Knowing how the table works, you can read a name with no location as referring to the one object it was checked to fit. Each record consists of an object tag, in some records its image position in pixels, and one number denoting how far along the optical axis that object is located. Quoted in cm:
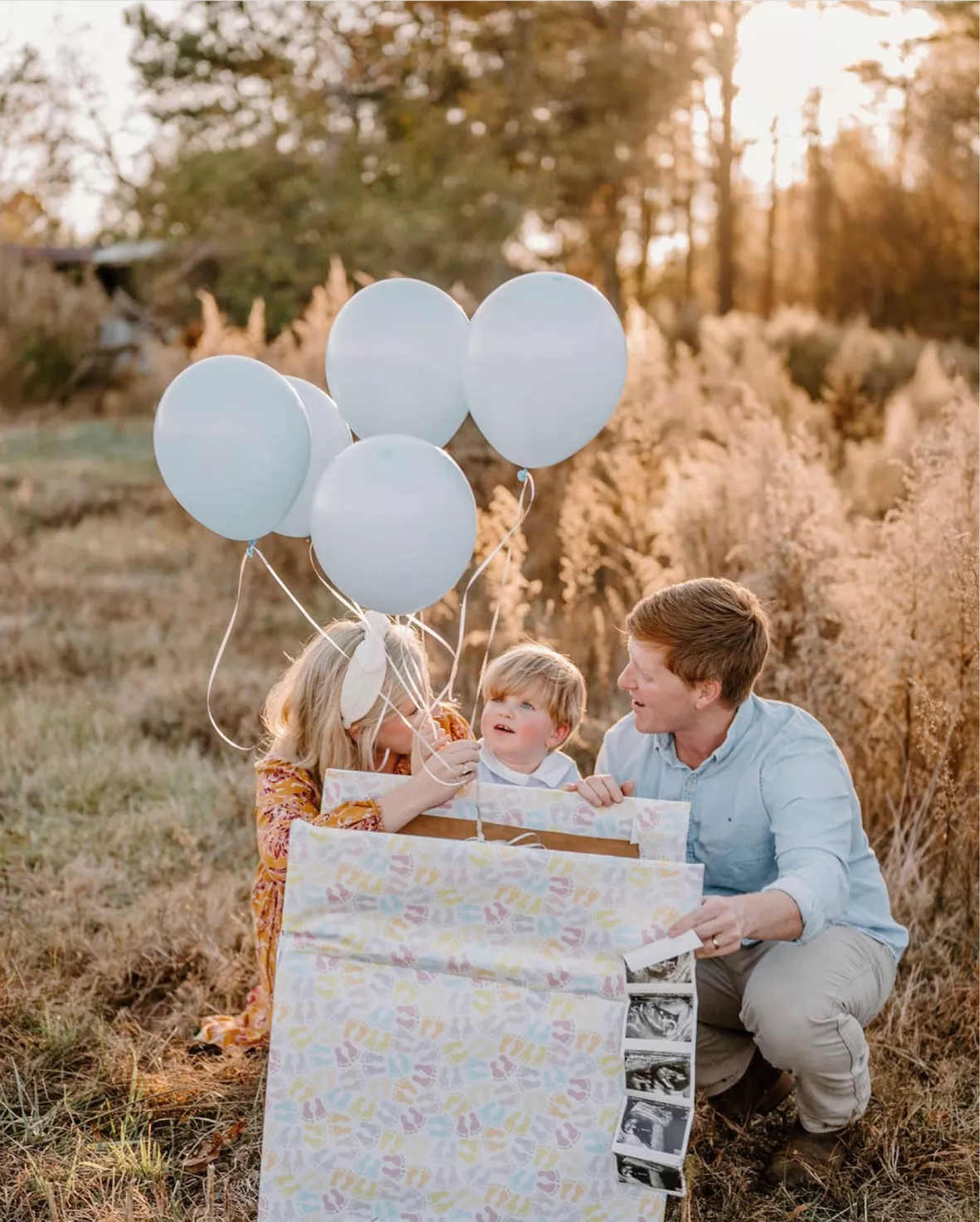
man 238
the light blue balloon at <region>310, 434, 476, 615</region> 212
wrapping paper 199
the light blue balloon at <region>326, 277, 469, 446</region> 249
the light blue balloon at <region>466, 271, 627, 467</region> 228
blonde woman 249
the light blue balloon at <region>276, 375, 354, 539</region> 261
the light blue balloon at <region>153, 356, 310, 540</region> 225
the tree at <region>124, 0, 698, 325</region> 1870
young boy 271
